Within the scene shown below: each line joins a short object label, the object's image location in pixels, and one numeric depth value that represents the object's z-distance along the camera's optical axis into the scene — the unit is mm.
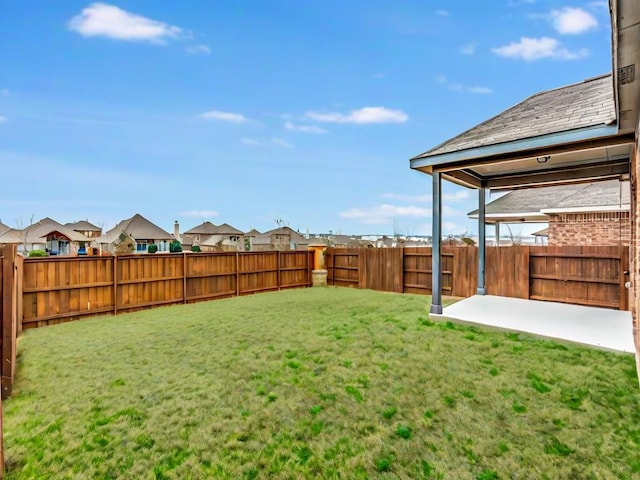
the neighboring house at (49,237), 20047
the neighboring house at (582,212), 10141
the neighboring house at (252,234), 35044
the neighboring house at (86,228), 29766
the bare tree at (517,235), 21766
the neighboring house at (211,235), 34741
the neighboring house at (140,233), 25672
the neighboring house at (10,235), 18928
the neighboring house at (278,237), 31297
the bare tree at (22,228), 19766
